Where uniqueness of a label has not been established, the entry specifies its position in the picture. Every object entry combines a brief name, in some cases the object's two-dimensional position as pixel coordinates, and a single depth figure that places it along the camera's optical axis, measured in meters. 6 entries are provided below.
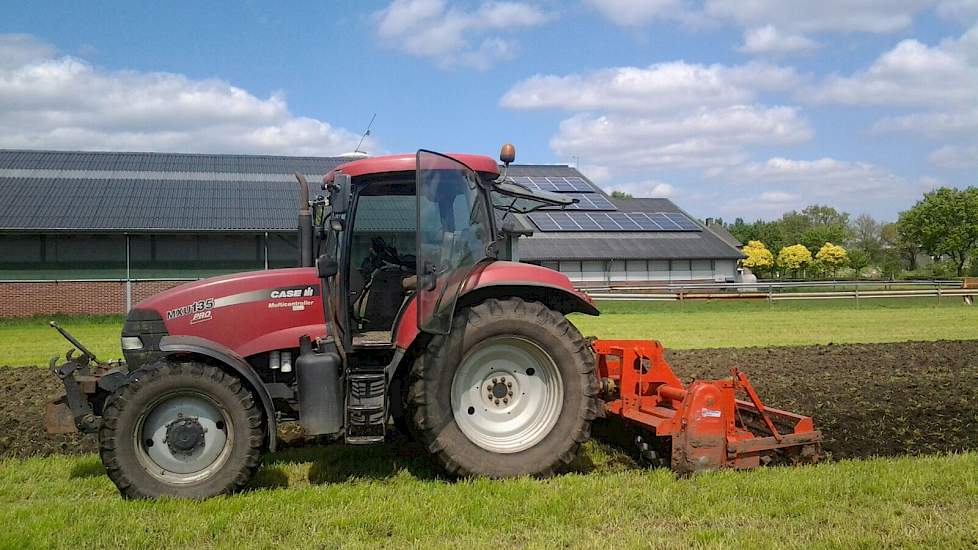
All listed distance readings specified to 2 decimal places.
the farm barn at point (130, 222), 26.88
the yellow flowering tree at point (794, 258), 71.44
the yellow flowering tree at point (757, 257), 70.56
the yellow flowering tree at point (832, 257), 68.31
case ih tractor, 5.19
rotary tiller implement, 5.55
